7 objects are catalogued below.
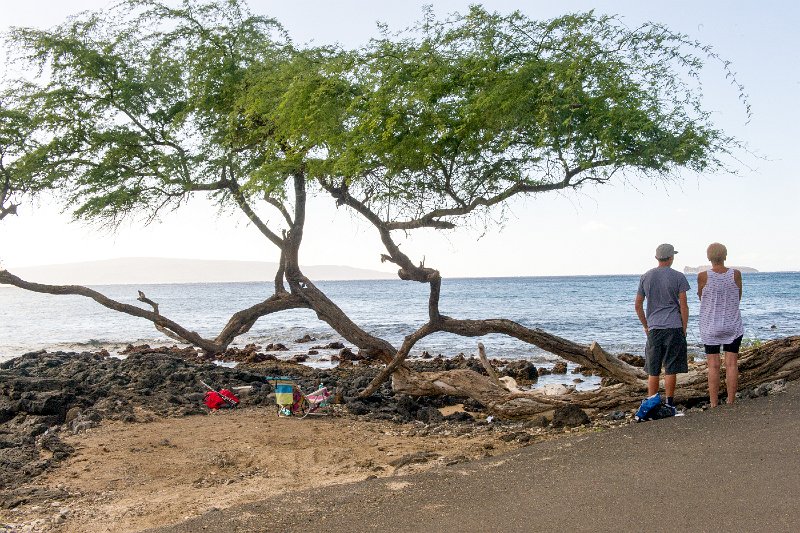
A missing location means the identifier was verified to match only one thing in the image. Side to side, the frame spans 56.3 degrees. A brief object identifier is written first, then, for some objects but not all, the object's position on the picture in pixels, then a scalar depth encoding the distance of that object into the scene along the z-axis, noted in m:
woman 9.11
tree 11.57
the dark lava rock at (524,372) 18.47
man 9.14
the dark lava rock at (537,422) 10.67
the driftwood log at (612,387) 10.69
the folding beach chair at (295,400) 12.50
